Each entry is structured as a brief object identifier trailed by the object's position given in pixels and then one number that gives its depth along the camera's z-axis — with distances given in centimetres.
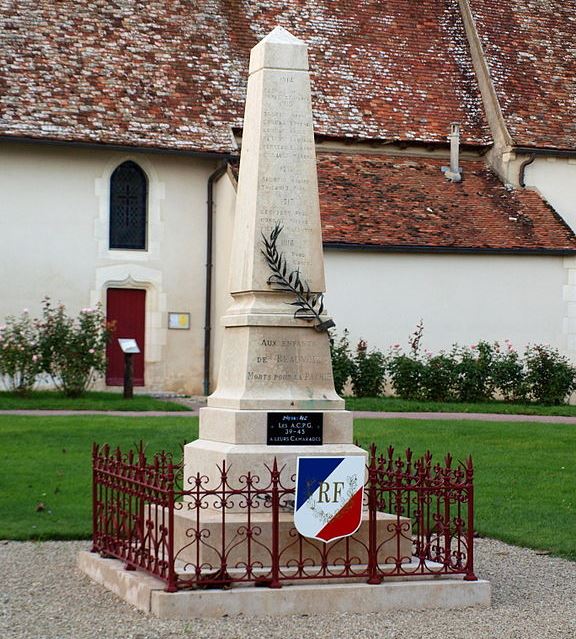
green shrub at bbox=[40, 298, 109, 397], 2322
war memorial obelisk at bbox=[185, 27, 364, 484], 947
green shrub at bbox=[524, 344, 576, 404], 2508
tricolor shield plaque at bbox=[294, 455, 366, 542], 874
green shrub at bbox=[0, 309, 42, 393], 2323
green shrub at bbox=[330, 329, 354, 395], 2416
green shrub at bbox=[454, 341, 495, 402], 2442
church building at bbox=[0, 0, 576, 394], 2595
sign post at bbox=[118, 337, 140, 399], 2373
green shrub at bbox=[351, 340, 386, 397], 2430
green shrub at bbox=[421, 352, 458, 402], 2431
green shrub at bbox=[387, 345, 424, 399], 2430
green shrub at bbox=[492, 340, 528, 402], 2473
